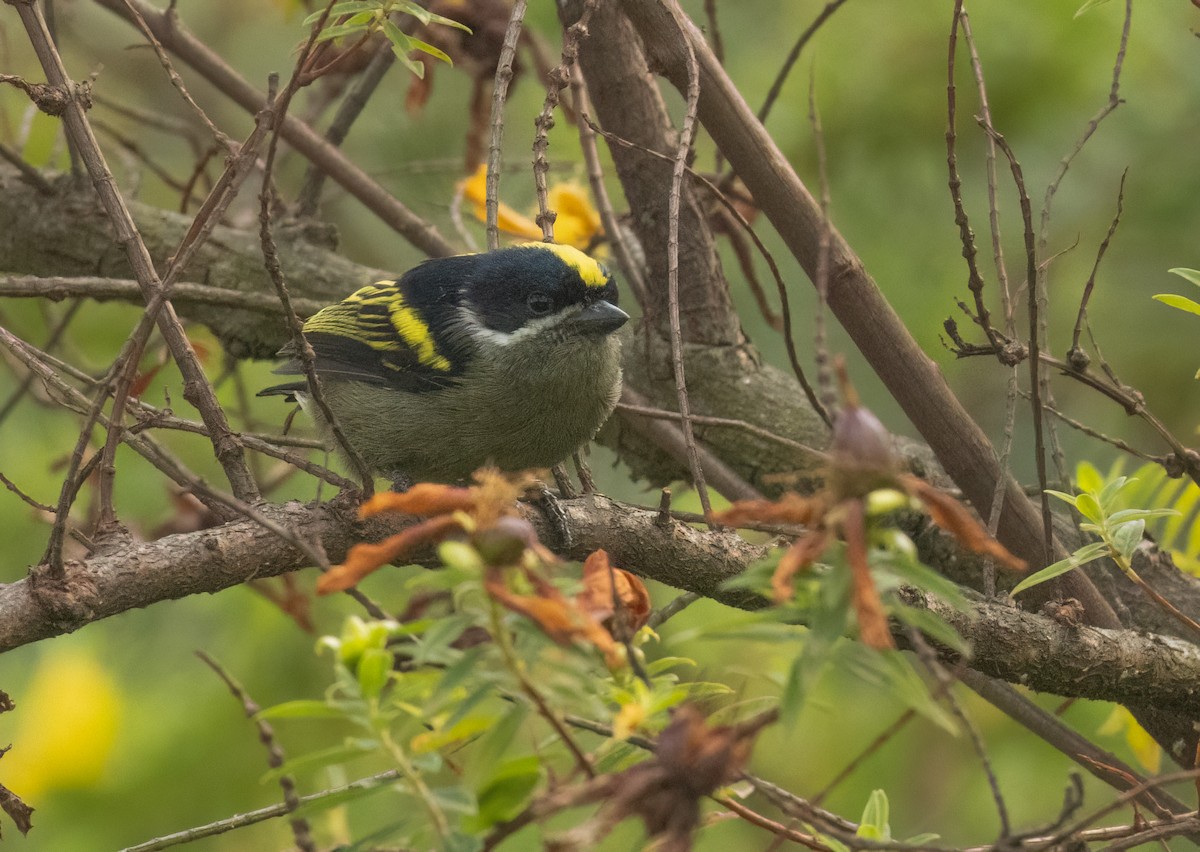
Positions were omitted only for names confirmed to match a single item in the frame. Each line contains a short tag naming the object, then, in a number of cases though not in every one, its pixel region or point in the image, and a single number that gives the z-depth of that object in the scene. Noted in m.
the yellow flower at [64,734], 9.23
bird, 8.49
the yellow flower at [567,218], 10.66
